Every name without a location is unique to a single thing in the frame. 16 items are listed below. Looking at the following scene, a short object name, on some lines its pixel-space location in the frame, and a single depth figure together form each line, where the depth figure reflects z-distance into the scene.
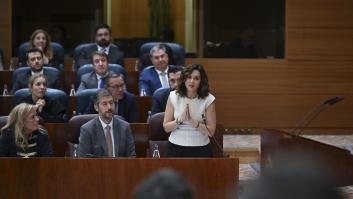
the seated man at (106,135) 11.95
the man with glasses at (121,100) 14.41
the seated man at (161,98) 14.46
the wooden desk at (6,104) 15.26
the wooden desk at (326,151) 11.76
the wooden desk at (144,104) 15.52
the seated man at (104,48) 17.62
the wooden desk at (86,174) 10.41
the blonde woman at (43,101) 14.30
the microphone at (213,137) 12.14
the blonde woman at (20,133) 11.70
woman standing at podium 12.08
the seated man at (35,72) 16.06
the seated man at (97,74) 15.67
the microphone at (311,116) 18.58
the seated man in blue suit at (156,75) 16.31
